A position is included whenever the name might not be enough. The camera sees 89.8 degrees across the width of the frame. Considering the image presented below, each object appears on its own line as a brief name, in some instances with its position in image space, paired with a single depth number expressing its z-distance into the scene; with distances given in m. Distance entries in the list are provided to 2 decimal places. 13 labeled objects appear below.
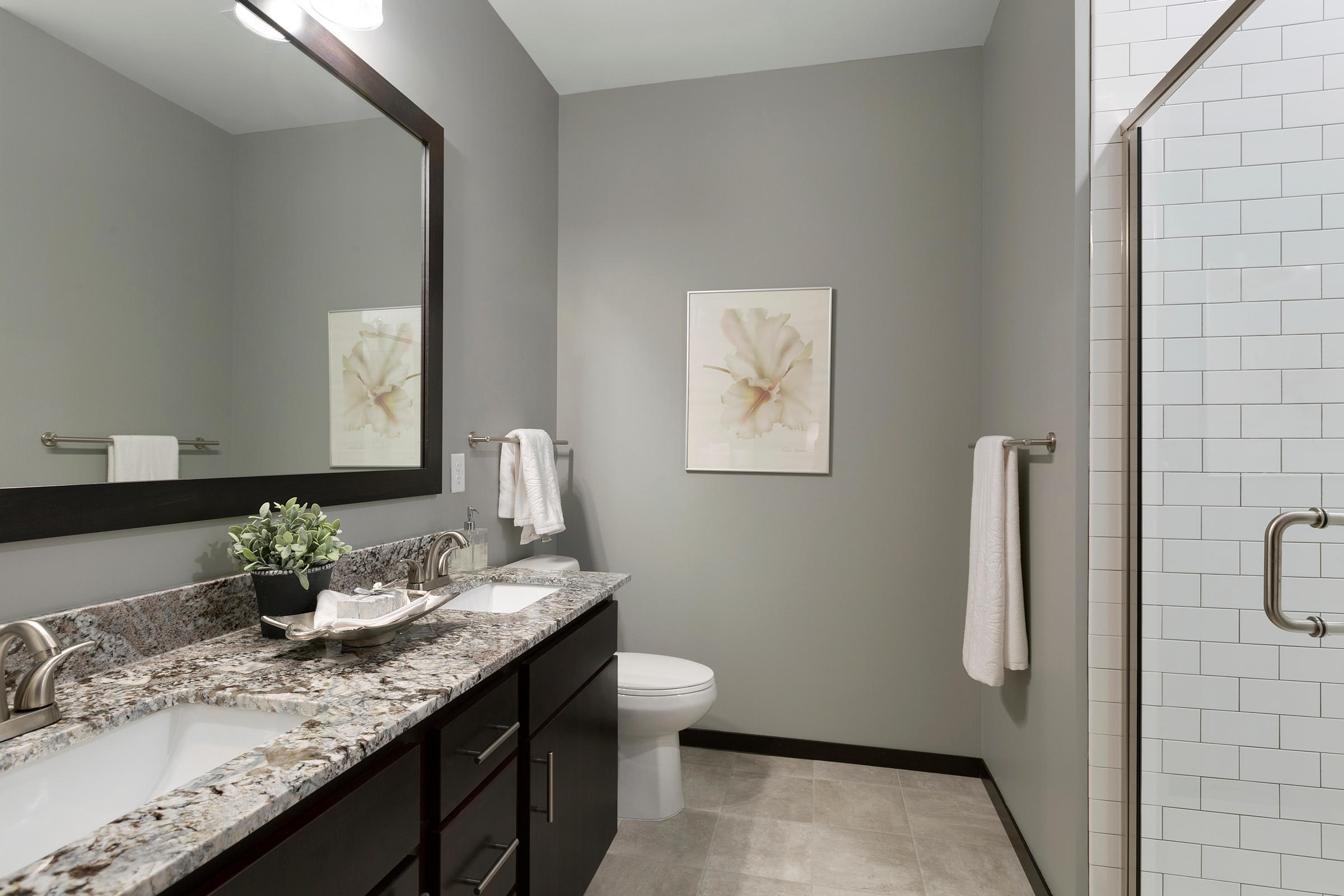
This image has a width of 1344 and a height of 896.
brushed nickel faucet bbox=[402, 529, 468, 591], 1.63
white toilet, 2.02
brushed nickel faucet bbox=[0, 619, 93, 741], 0.78
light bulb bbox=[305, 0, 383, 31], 1.39
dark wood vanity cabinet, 0.74
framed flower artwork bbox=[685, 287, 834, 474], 2.53
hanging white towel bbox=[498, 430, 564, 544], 2.21
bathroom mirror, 0.95
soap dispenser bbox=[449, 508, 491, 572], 1.91
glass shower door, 1.09
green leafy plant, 1.19
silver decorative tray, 1.06
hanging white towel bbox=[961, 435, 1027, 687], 1.92
